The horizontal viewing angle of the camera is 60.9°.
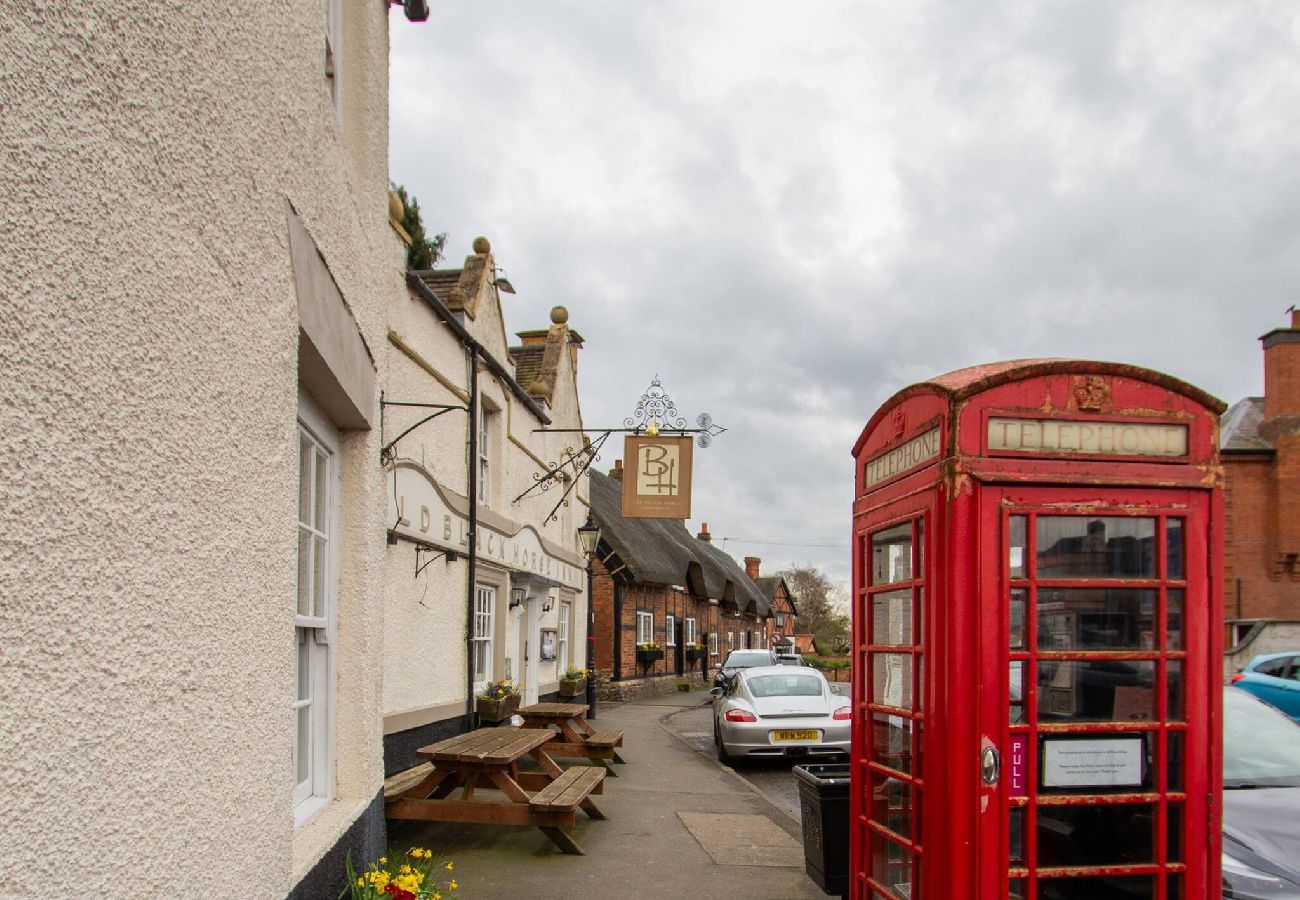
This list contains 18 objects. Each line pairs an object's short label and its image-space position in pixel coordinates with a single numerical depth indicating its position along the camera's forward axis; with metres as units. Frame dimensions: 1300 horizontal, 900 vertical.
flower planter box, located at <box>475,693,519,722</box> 12.64
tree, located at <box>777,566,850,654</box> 76.44
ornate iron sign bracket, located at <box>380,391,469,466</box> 8.65
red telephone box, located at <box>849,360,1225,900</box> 4.29
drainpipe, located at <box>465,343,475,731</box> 12.29
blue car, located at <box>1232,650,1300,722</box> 13.62
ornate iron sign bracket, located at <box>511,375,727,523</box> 14.71
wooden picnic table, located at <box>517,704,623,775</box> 12.64
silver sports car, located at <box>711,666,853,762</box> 14.91
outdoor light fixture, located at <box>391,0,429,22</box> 6.74
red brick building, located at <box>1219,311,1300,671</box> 28.28
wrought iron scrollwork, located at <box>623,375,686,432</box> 14.91
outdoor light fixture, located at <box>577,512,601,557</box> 18.47
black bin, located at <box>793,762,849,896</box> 6.02
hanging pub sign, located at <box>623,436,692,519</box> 14.96
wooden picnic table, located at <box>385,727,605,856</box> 8.06
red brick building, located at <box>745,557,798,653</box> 67.81
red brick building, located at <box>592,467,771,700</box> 27.33
